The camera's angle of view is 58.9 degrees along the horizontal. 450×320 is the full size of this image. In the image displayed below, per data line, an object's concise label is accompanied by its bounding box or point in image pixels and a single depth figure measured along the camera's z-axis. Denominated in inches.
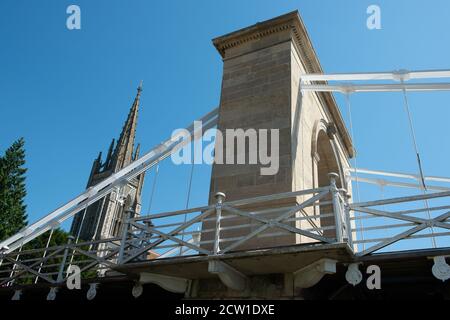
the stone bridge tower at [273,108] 359.9
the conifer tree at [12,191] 1296.8
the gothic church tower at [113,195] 2696.9
